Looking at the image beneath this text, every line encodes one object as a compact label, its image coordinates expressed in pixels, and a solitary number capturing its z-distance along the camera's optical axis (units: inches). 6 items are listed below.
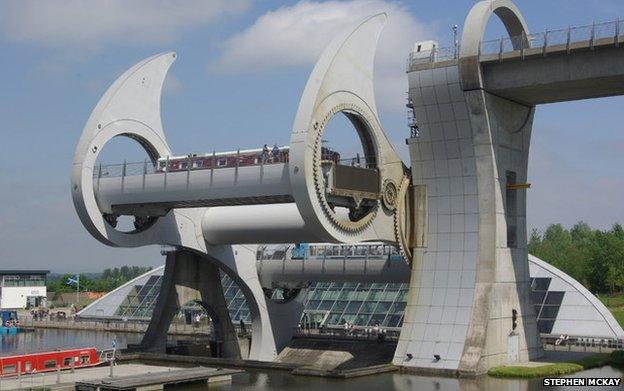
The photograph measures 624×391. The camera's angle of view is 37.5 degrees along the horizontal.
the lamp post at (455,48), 1897.1
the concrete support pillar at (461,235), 1871.3
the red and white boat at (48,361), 1748.3
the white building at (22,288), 4249.5
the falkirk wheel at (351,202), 1774.1
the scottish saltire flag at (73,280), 5283.0
